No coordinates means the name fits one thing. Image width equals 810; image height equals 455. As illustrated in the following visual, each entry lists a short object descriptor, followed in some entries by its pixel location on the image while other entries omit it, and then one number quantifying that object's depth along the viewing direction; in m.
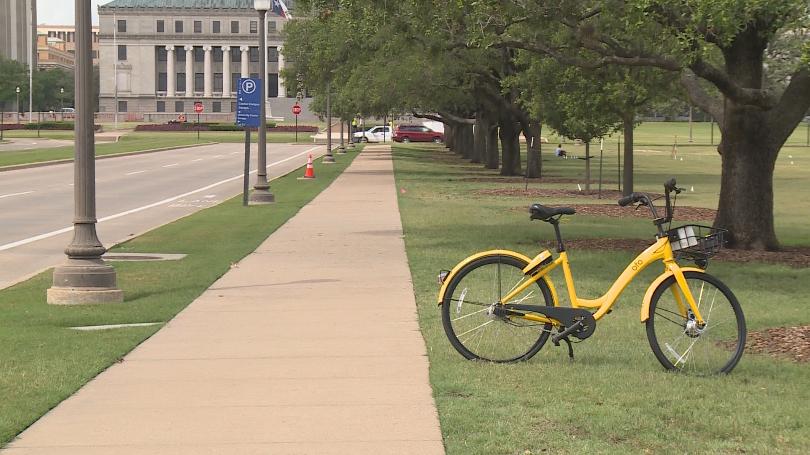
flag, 42.65
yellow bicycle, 8.20
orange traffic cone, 42.69
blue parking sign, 26.94
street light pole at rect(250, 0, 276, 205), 28.86
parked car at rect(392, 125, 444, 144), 109.44
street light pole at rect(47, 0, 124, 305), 12.30
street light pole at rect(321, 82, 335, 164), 55.34
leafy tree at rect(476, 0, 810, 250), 14.84
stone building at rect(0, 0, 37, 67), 160.38
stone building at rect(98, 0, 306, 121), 155.75
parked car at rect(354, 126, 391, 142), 108.50
